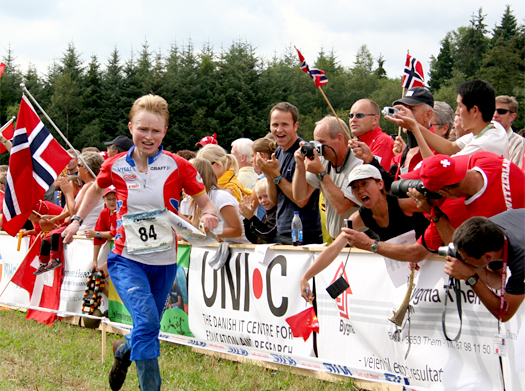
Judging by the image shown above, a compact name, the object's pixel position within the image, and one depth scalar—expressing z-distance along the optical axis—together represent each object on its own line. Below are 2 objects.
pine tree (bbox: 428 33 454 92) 94.81
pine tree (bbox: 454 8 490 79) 93.38
